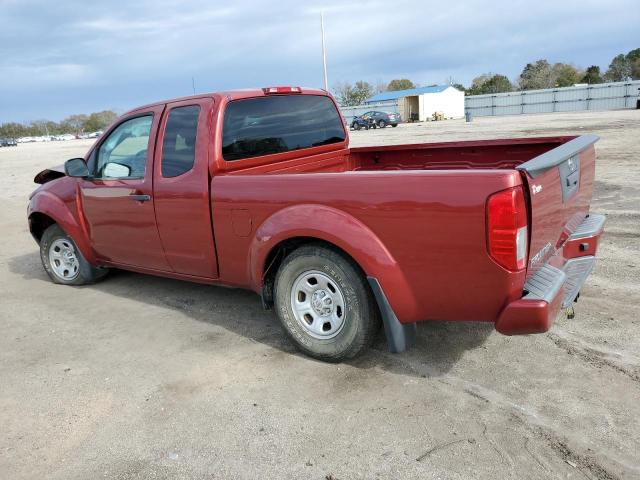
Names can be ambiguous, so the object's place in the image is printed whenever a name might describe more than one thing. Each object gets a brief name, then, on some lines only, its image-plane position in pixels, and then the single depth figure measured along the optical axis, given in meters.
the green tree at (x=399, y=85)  115.00
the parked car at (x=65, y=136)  126.32
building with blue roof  57.81
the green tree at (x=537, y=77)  87.19
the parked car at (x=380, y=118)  43.66
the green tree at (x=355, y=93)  94.86
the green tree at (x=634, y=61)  74.98
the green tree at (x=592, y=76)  79.08
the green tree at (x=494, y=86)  85.19
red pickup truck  2.82
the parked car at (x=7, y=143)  87.61
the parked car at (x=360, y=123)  43.66
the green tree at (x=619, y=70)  77.25
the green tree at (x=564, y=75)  84.69
